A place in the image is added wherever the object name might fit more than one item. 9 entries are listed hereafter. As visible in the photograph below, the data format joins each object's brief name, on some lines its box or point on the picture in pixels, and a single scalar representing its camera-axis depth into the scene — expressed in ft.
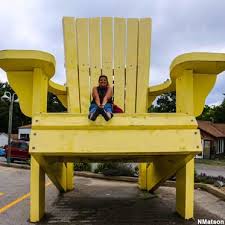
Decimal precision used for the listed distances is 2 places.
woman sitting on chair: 7.93
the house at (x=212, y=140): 78.86
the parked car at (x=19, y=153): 42.39
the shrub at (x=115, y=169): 20.89
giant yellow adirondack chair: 7.75
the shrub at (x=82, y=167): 24.48
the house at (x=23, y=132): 91.38
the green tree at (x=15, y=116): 108.38
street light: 34.59
